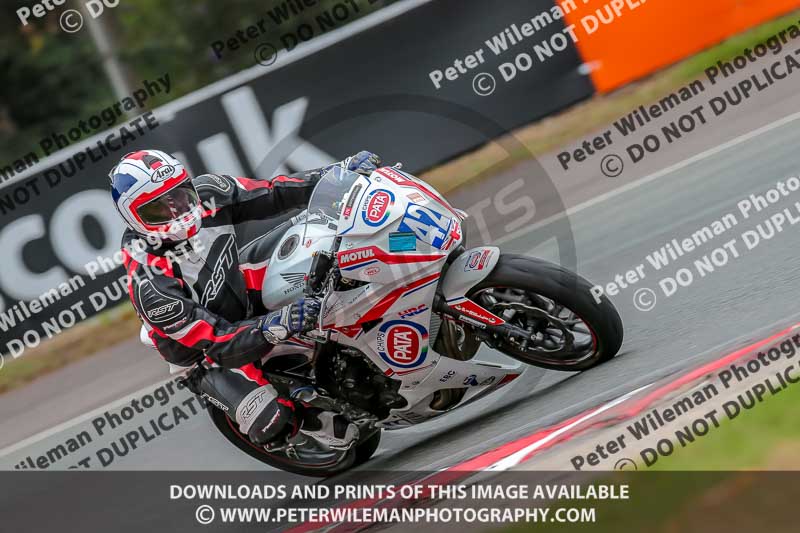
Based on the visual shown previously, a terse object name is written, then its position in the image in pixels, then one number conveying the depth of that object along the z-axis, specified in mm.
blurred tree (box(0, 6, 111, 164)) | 37187
